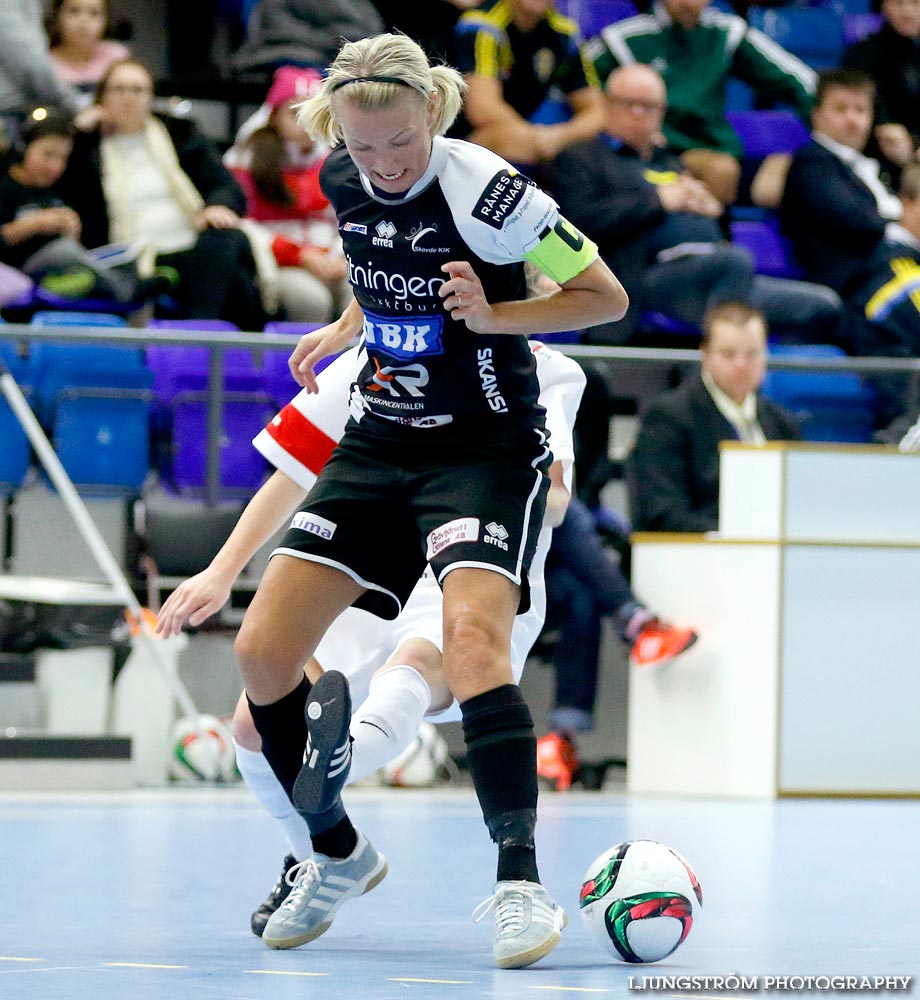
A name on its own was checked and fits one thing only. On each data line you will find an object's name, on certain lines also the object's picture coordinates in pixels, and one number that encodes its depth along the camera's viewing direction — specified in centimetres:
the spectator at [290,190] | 1753
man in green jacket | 2047
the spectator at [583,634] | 1514
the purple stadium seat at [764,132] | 2214
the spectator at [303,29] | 1941
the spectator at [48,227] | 1627
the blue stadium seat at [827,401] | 1808
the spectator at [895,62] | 2312
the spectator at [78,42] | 1817
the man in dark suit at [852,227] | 1891
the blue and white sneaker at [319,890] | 708
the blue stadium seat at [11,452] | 1513
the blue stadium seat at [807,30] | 2398
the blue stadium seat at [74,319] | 1580
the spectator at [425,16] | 2102
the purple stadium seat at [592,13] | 2212
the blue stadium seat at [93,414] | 1537
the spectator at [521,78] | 1897
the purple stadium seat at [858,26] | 2445
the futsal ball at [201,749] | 1444
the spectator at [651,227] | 1778
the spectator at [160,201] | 1684
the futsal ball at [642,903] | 652
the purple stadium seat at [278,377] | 1622
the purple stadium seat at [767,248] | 2031
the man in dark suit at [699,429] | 1572
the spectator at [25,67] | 1727
